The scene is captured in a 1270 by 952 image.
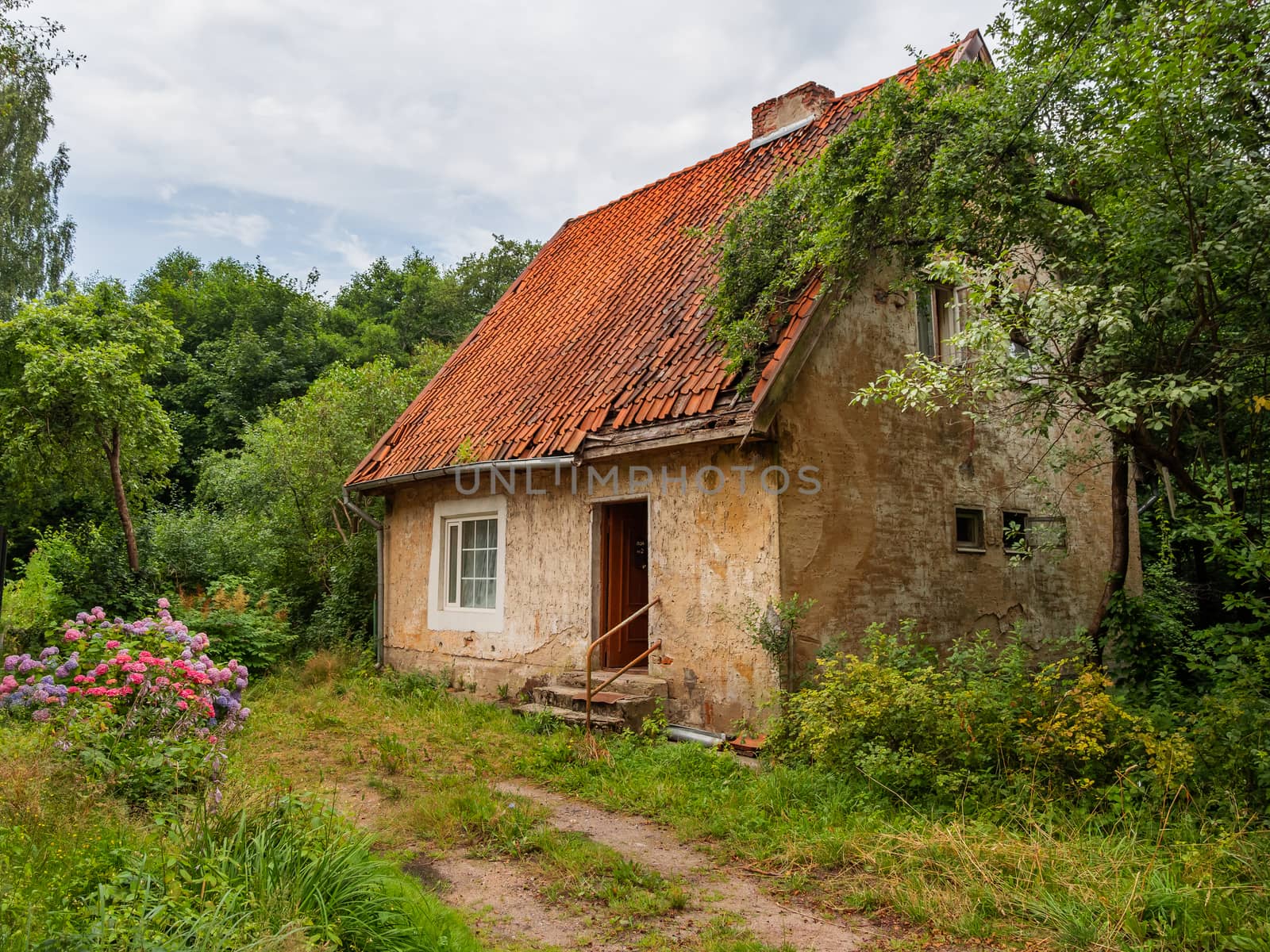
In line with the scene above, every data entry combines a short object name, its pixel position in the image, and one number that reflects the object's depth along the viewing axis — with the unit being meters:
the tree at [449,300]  32.34
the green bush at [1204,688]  5.23
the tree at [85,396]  12.06
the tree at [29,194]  19.22
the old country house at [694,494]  7.94
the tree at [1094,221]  5.76
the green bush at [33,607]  11.12
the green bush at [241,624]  12.12
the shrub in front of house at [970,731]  5.57
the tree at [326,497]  13.83
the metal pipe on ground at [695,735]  7.55
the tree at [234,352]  31.17
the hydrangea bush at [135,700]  4.68
